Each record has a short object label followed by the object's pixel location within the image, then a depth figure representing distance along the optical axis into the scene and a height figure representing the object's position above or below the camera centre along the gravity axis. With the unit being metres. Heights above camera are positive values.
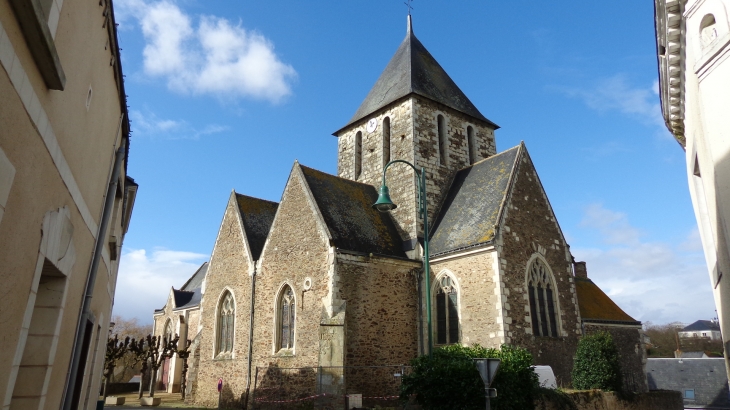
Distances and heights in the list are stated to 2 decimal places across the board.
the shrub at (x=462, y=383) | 10.16 -0.23
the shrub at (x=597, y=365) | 14.37 +0.22
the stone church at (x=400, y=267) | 15.20 +3.35
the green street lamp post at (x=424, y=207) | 10.45 +3.44
